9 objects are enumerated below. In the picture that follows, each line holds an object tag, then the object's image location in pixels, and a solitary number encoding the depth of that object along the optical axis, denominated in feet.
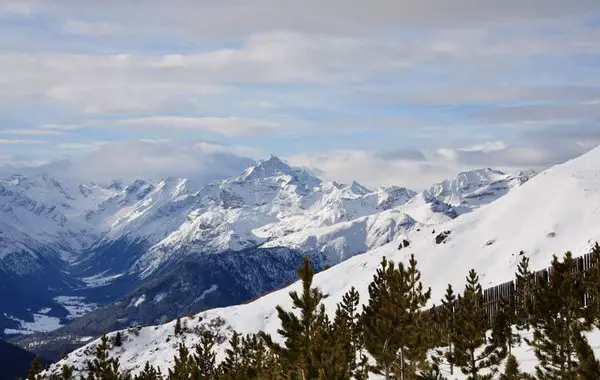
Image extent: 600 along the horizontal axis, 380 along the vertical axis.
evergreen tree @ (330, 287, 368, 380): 101.83
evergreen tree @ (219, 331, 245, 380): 172.35
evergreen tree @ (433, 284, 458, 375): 176.24
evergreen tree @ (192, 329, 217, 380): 251.62
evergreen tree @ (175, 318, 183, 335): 485.65
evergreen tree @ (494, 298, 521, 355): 172.76
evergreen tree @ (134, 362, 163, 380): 244.03
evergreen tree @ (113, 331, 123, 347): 485.48
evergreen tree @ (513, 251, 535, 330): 184.65
